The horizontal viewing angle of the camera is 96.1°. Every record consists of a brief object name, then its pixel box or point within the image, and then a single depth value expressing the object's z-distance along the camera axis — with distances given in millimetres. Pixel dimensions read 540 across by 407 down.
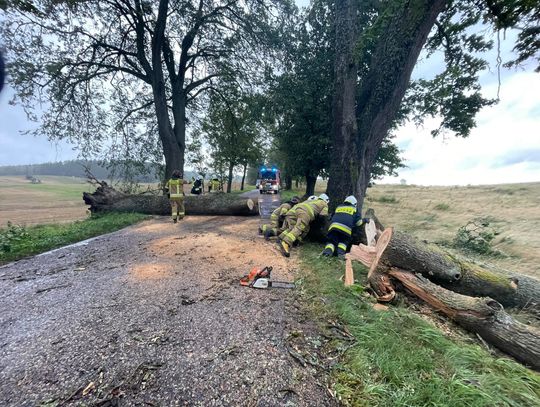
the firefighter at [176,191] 8705
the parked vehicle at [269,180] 27062
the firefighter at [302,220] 5715
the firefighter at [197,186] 18703
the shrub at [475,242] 6230
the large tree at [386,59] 5336
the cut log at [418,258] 3719
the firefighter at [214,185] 26008
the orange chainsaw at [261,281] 3824
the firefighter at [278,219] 6840
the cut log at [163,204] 10344
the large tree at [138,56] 9234
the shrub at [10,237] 5288
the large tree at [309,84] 11070
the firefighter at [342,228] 5473
